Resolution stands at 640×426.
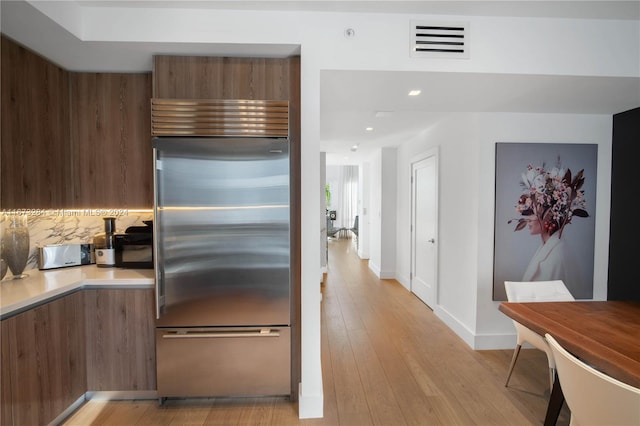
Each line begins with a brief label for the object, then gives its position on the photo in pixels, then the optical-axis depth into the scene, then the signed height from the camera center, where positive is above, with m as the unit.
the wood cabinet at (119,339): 2.09 -0.98
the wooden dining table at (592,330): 1.35 -0.73
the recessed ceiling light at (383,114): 3.29 +1.03
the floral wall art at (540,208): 2.90 -0.05
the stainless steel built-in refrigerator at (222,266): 1.96 -0.44
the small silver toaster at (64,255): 2.25 -0.43
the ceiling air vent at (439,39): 1.97 +1.12
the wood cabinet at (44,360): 1.59 -0.96
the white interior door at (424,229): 3.89 -0.38
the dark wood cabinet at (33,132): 1.84 +0.50
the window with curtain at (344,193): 11.36 +0.42
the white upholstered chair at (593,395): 1.02 -0.73
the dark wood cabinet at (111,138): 2.31 +0.52
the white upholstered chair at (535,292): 2.35 -0.74
